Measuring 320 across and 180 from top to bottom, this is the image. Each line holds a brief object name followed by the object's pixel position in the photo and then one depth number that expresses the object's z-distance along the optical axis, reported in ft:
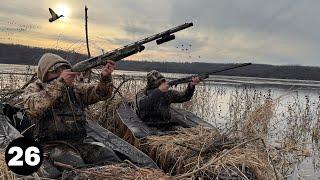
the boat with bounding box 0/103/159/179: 9.45
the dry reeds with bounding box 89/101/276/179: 9.49
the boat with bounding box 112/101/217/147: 13.34
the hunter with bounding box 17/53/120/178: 8.78
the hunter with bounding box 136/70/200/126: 14.01
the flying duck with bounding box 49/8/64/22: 11.72
